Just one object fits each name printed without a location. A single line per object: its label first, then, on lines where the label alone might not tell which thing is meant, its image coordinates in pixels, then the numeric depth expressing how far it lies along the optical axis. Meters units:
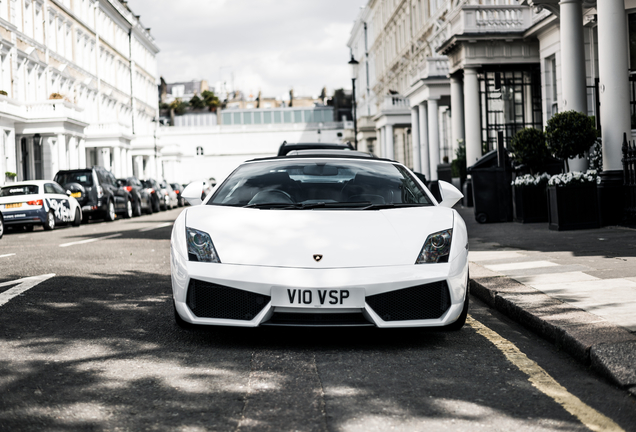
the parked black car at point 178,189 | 48.81
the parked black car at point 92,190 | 27.00
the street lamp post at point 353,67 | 36.38
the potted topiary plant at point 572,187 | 13.59
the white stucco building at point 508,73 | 13.75
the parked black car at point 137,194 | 32.78
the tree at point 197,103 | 122.69
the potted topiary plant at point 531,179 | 15.59
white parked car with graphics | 22.11
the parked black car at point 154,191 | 37.50
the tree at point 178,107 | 121.46
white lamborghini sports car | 5.08
